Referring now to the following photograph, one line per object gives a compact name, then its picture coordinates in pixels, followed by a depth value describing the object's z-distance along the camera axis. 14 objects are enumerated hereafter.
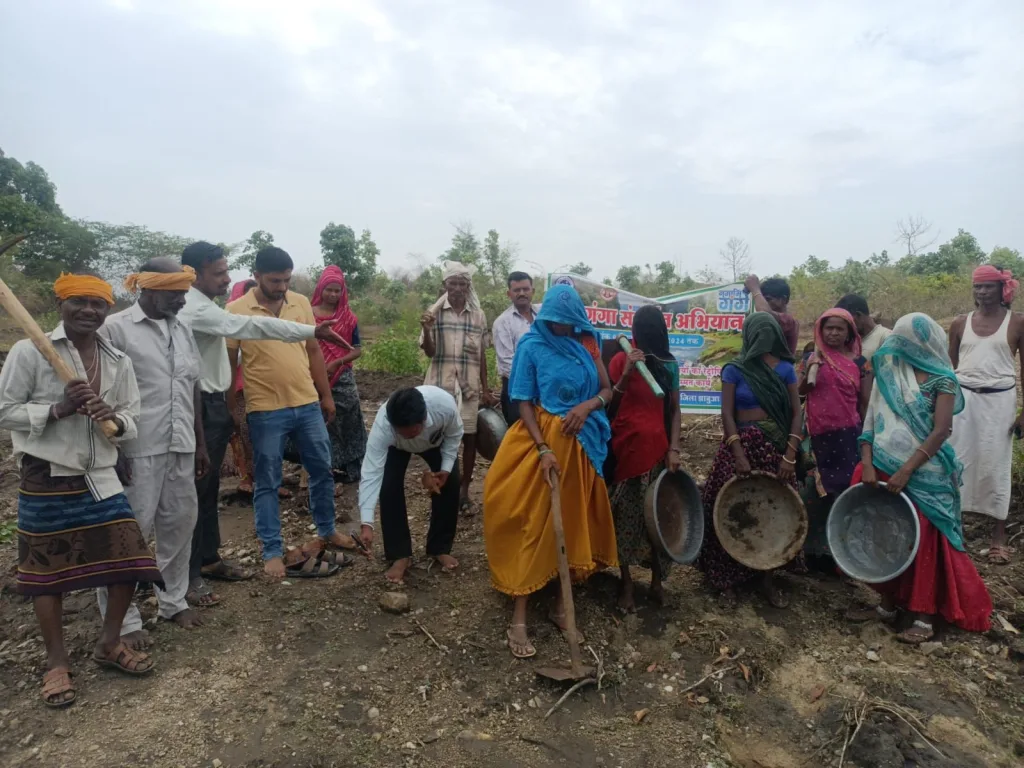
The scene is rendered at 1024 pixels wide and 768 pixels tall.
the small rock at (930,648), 3.28
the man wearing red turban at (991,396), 4.31
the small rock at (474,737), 2.67
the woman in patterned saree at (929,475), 3.34
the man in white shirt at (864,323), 4.41
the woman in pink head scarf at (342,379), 5.15
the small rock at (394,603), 3.53
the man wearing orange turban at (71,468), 2.59
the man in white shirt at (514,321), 5.16
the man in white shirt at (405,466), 3.35
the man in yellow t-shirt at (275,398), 3.76
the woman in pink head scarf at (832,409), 3.94
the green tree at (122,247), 27.47
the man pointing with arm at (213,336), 3.40
